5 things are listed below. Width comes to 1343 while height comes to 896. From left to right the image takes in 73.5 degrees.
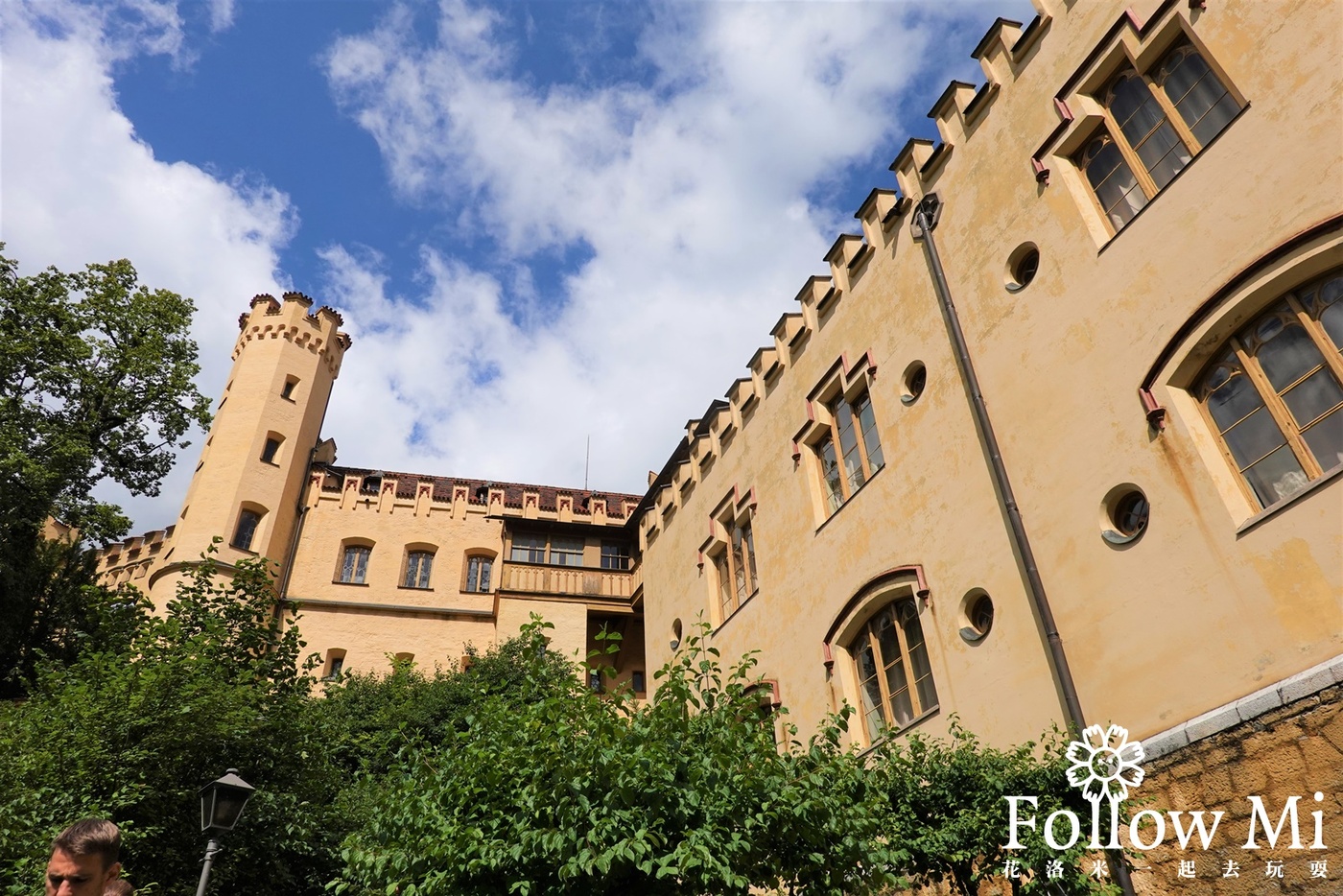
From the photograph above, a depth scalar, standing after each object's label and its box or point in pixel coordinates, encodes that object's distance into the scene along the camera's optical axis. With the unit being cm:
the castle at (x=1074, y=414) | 756
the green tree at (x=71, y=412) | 1997
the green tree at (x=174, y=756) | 1136
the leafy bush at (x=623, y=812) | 690
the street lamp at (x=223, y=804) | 886
